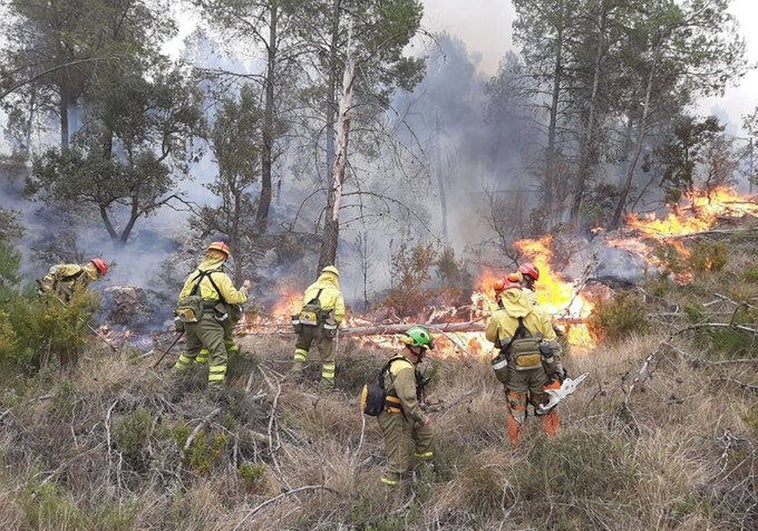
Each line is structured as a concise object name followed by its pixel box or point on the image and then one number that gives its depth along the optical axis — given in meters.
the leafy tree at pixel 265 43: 13.40
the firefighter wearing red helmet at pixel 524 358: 5.01
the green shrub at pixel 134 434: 4.39
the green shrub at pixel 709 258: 10.72
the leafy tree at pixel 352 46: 9.19
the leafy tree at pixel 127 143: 14.26
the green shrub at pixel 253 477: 4.08
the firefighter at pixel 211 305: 5.89
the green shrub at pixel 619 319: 7.97
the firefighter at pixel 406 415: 4.23
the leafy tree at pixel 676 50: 16.50
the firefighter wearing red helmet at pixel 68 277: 6.84
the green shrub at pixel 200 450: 4.29
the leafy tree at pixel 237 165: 12.48
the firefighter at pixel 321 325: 6.52
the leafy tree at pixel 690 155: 18.27
